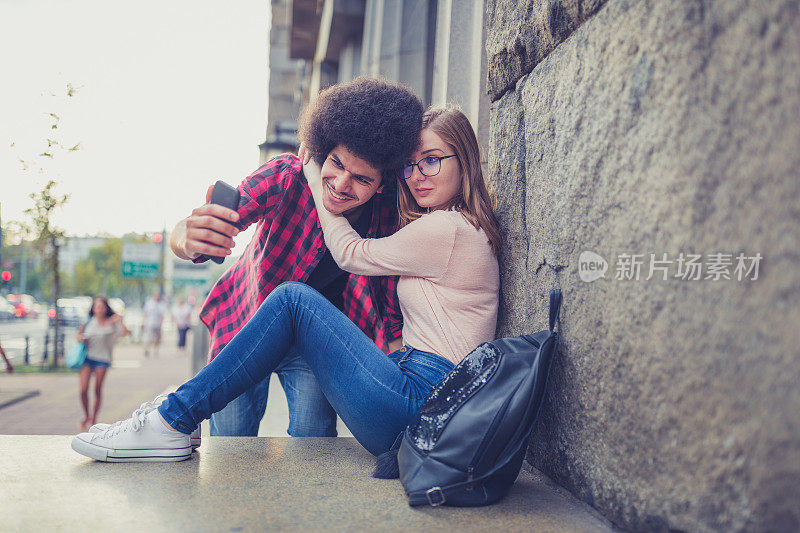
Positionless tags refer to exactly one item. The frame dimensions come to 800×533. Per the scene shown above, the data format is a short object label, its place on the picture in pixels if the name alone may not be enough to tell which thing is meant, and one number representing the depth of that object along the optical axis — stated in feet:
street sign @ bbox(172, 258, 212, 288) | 66.43
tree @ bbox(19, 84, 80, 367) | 38.04
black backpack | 5.58
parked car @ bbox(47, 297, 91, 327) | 93.47
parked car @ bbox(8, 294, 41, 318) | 109.27
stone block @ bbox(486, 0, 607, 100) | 6.35
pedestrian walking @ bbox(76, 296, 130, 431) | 25.60
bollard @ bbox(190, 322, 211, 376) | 33.35
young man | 7.97
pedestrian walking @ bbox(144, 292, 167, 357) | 55.62
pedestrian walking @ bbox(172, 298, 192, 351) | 62.13
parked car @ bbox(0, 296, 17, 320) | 105.40
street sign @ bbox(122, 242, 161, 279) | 56.95
